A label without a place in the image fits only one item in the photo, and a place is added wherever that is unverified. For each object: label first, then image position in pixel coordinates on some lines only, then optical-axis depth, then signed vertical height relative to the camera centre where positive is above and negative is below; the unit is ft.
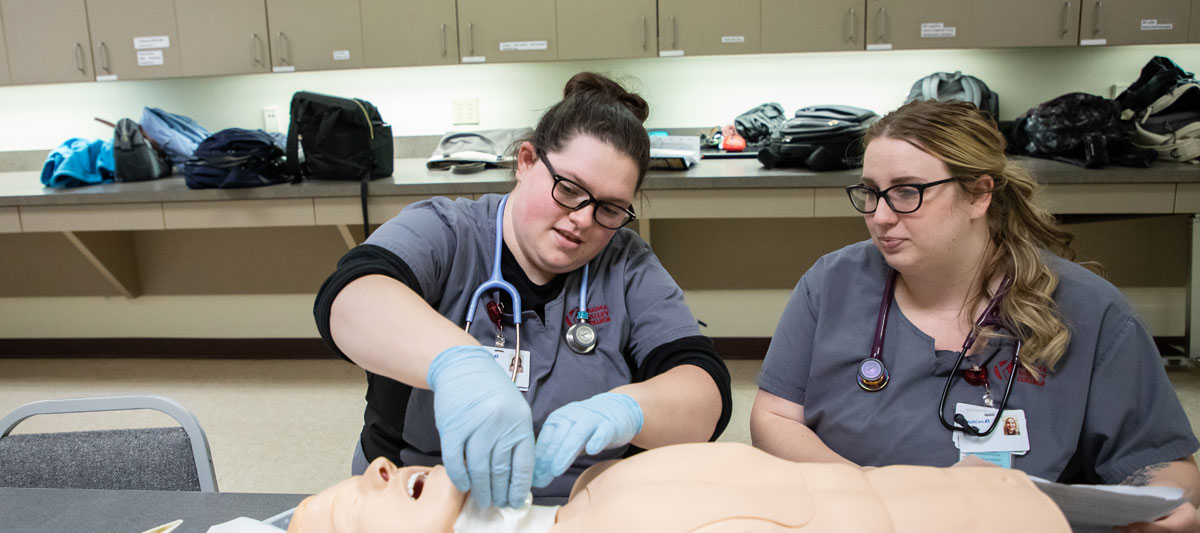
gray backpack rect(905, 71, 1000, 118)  10.43 +0.19
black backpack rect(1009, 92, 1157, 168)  8.62 -0.41
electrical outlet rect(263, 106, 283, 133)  11.92 +0.12
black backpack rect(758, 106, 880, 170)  8.82 -0.37
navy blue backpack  9.05 -0.40
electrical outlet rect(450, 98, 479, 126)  11.81 +0.13
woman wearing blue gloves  3.30 -0.93
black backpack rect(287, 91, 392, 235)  9.12 -0.16
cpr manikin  2.50 -1.31
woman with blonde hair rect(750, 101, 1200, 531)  3.71 -1.21
